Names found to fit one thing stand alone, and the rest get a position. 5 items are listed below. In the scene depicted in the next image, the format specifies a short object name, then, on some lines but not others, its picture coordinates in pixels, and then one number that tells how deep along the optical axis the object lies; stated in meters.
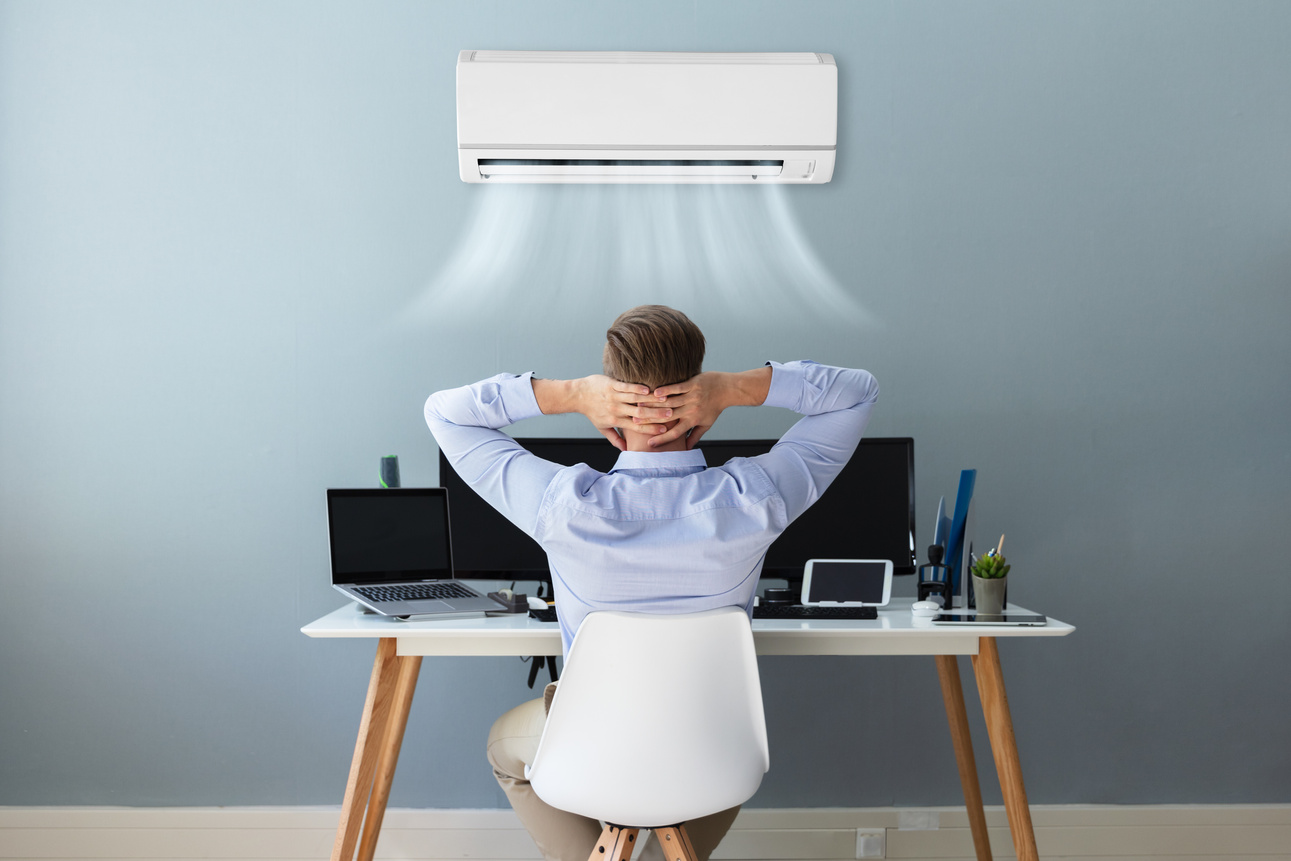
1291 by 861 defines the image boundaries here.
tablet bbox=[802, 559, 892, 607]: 2.02
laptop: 1.97
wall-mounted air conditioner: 2.21
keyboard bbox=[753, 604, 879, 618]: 1.87
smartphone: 1.78
